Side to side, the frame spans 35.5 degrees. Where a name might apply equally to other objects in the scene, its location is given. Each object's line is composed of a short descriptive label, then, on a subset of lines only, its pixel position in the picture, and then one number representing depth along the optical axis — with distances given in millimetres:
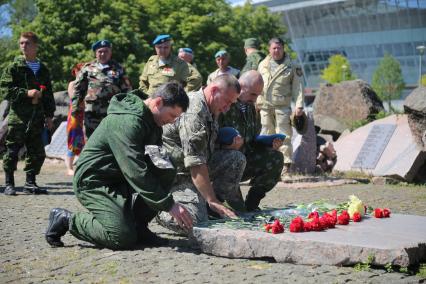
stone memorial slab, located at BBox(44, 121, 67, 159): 14419
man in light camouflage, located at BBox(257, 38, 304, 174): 10391
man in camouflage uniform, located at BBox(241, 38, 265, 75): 11049
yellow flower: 5348
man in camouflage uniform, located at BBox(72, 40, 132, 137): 9289
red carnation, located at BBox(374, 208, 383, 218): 5414
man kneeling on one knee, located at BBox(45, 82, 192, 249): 4711
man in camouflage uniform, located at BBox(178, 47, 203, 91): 10039
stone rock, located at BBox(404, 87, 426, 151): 9875
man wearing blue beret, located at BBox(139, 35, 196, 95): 9758
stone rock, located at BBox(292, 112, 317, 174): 11562
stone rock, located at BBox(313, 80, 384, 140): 14883
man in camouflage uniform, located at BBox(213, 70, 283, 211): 6535
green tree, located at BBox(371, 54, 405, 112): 51031
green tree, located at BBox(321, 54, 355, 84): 55194
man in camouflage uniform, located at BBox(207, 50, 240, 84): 11195
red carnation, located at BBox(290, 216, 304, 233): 4750
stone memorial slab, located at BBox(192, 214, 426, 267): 4207
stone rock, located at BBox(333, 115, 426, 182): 10234
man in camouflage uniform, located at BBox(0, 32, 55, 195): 8789
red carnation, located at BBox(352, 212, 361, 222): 5230
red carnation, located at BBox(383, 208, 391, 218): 5438
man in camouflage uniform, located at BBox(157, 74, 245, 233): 5301
